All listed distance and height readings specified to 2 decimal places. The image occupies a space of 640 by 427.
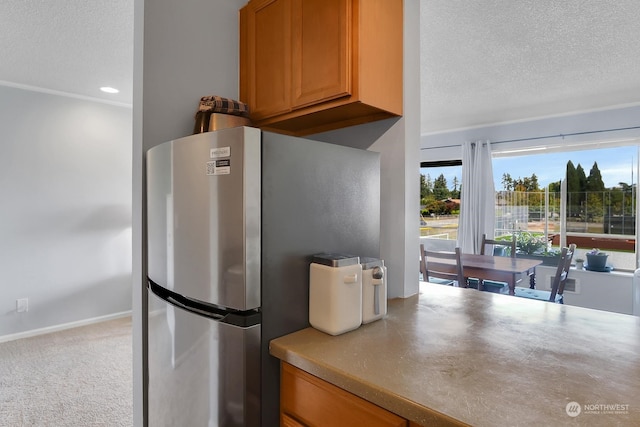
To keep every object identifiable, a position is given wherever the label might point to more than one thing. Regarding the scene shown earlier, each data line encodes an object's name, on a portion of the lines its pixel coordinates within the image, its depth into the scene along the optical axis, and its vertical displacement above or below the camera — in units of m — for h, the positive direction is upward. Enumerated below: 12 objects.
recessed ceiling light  3.58 +1.25
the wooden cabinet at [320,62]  1.33 +0.63
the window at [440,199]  5.55 +0.21
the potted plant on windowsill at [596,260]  4.16 -0.56
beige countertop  0.72 -0.39
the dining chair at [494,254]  3.69 -0.57
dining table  3.14 -0.51
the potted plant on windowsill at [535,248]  4.55 -0.48
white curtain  4.90 +0.22
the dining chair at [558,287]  3.08 -0.67
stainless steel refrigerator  1.03 -0.14
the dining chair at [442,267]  3.27 -0.53
